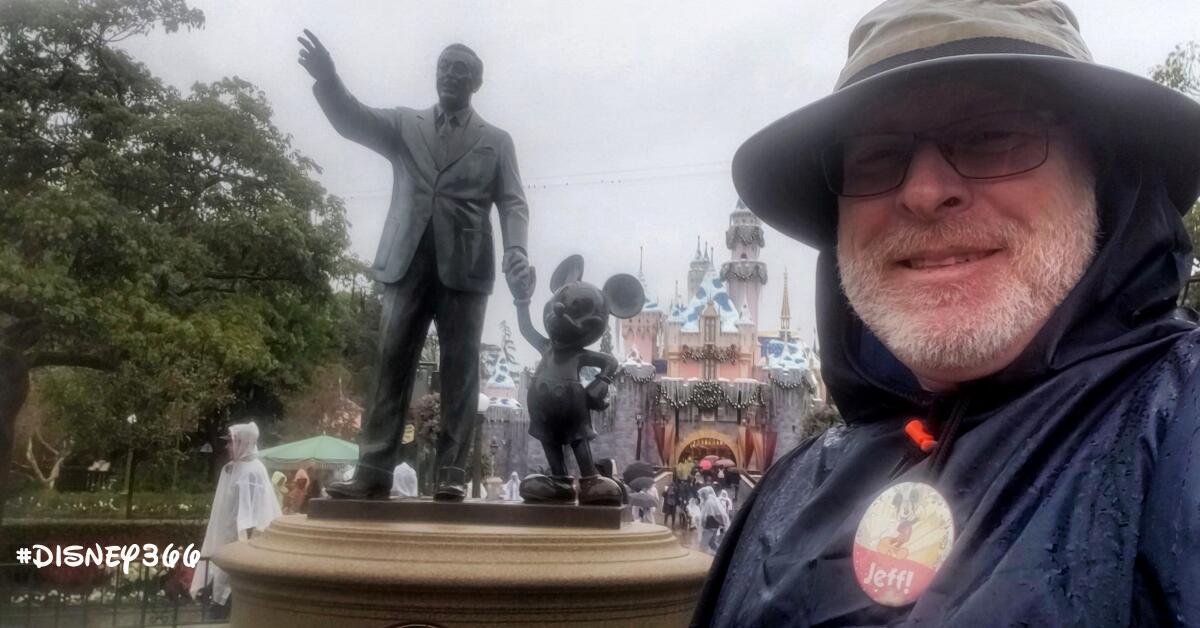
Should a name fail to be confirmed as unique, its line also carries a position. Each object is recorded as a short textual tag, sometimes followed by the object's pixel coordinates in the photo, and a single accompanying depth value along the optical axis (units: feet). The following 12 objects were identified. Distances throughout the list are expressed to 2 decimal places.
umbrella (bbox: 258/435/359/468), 50.08
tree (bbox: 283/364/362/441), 96.17
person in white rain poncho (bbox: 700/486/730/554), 56.08
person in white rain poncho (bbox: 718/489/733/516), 70.15
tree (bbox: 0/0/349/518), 46.98
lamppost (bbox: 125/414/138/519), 57.93
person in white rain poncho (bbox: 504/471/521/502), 58.57
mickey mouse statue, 15.07
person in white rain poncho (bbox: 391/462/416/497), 33.85
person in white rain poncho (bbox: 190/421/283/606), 27.04
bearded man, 3.67
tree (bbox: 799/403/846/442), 109.29
